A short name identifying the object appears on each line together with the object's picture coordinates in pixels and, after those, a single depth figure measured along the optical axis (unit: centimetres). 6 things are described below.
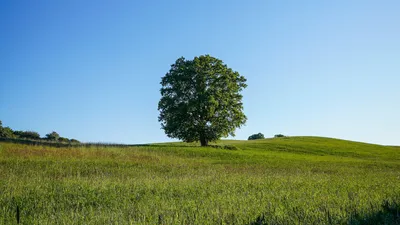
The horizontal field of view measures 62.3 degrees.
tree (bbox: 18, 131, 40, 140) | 6706
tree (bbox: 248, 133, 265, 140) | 11389
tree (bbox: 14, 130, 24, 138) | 8050
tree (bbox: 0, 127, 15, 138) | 6668
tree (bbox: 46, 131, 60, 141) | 7937
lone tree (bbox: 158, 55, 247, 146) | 4691
